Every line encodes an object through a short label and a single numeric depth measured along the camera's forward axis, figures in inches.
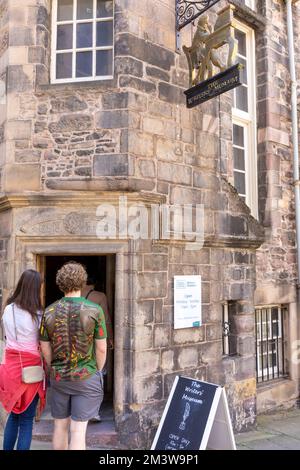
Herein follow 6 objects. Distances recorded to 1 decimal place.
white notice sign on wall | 206.7
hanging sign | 185.8
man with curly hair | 131.3
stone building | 193.9
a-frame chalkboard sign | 154.2
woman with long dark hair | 135.8
